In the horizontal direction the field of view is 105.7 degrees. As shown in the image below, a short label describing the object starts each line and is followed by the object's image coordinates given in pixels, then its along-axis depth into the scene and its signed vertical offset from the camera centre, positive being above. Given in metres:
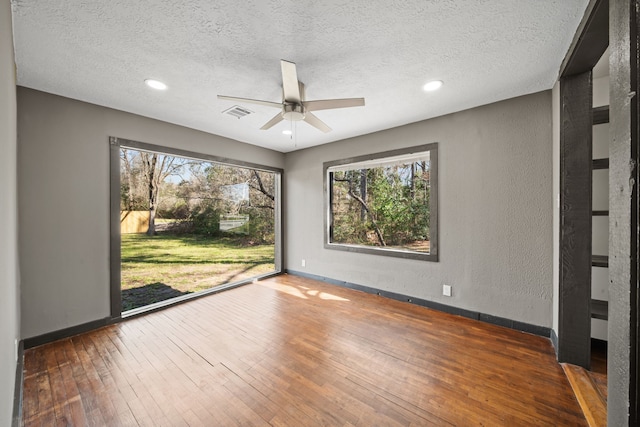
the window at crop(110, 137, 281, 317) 3.18 -0.25
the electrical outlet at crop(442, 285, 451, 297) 2.93 -0.95
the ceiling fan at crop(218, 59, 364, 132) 1.81 +0.89
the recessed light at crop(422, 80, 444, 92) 2.22 +1.19
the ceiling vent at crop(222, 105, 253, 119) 2.70 +1.16
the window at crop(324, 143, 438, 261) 3.21 +0.14
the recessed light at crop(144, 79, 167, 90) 2.17 +1.17
